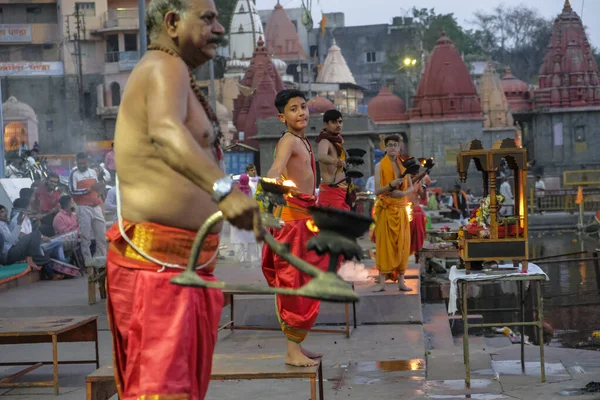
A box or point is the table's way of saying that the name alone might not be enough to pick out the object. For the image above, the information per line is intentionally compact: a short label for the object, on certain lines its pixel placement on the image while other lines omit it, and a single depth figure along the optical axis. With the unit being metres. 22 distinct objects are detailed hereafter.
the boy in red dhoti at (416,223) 12.60
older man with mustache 3.57
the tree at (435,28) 70.38
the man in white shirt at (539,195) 33.96
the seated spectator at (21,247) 12.23
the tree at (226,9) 64.81
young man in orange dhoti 10.29
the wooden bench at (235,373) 5.02
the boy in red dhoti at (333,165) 8.66
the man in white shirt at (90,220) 13.41
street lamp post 60.23
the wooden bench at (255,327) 8.39
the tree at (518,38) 83.94
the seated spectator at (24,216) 12.99
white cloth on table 7.01
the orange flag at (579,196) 31.89
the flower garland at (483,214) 8.00
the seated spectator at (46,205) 14.08
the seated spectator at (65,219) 13.76
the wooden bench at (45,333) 6.40
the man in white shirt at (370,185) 22.53
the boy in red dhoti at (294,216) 6.49
